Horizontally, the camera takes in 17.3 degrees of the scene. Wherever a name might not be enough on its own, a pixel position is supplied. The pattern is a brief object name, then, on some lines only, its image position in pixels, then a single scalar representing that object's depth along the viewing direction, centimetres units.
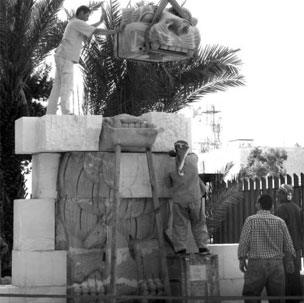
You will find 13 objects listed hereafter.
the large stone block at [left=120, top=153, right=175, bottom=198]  1213
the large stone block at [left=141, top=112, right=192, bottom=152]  1254
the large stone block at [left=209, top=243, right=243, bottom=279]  1310
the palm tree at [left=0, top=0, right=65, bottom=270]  1915
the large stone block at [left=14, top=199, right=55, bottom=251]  1156
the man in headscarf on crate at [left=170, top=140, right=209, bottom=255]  1199
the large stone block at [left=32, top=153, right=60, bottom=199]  1177
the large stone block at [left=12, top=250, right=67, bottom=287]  1144
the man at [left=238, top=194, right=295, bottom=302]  1041
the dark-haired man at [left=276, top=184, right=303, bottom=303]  1226
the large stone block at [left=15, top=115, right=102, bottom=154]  1155
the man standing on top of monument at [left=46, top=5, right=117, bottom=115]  1211
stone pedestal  1155
